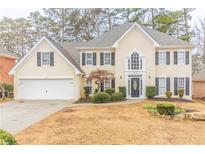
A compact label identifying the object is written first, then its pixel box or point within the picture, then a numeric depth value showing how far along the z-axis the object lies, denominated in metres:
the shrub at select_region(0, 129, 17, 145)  7.08
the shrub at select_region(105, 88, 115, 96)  19.17
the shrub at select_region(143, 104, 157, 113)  14.25
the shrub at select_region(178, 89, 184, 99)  19.53
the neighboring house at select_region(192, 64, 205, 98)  21.52
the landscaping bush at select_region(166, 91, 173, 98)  19.28
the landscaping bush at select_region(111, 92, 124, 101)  18.30
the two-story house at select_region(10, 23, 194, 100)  19.95
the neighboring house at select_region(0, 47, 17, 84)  22.60
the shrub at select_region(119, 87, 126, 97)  19.75
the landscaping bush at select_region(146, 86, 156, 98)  19.55
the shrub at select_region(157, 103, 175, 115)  13.30
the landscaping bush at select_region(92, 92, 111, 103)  17.50
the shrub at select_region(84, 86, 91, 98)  19.68
